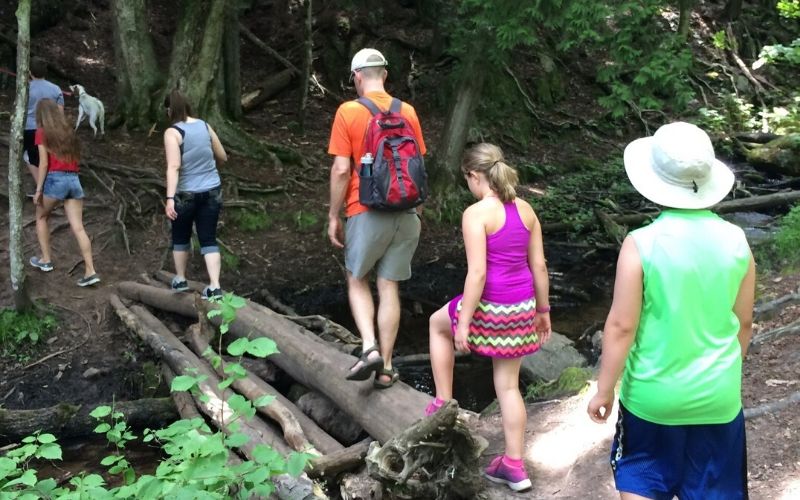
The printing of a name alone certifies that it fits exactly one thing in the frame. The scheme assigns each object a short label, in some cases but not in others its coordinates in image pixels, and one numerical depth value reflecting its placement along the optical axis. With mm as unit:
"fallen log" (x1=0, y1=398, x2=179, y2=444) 5094
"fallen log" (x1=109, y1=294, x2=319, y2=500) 3336
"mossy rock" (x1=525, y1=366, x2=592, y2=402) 5337
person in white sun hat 2389
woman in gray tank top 6051
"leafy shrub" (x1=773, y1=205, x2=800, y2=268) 8336
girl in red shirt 6855
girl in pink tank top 3455
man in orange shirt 4094
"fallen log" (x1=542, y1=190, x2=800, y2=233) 11219
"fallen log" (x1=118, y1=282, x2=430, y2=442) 4102
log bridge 3352
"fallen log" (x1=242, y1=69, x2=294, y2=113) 14198
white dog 10742
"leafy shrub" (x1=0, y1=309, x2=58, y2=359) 6531
